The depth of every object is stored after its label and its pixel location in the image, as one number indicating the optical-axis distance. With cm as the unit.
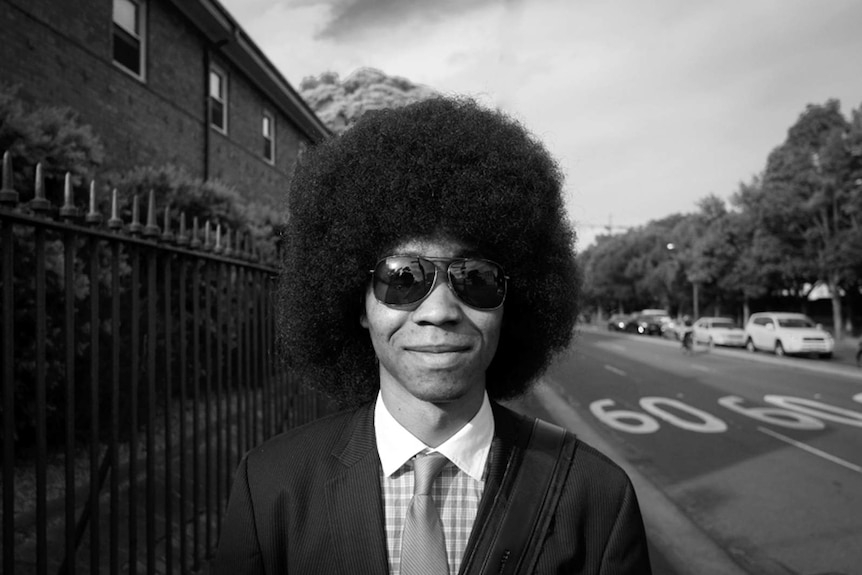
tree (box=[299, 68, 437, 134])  2997
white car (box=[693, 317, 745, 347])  2866
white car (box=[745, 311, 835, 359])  2212
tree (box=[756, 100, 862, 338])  2672
